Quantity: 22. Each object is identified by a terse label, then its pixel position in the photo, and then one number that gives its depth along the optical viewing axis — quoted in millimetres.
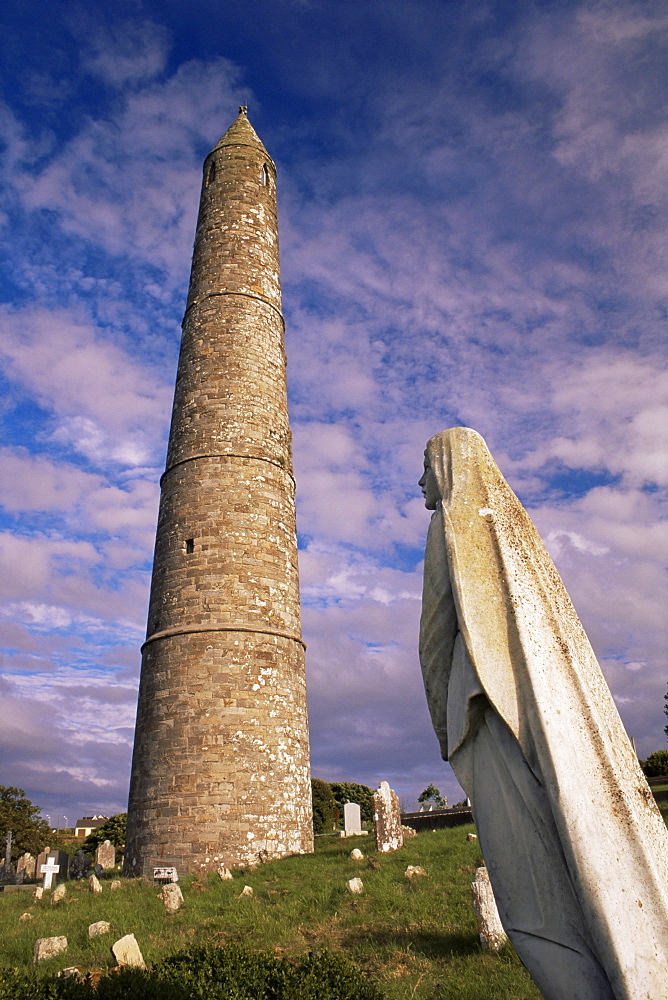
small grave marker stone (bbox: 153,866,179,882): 12020
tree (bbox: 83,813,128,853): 38281
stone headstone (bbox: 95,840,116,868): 17375
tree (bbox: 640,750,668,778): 28219
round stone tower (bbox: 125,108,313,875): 12984
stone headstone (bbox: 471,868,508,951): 6879
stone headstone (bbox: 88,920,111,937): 8398
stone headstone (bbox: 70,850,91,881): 16250
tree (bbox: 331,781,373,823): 43372
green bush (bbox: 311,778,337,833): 37750
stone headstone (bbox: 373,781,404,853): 12719
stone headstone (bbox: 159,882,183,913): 9938
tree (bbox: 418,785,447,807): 56319
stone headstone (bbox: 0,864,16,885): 21734
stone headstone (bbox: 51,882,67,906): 10898
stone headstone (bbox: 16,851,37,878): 21309
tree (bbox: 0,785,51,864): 38562
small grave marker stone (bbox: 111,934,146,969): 6137
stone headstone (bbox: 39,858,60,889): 12875
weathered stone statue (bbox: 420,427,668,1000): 2520
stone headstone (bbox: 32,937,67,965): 7393
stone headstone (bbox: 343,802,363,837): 17312
